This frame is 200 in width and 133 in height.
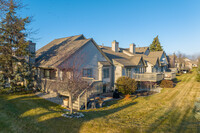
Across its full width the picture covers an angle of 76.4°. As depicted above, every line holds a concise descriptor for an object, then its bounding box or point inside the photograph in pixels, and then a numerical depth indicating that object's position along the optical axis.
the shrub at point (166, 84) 25.69
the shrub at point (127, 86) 17.97
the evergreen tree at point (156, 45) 57.89
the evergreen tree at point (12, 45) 15.22
